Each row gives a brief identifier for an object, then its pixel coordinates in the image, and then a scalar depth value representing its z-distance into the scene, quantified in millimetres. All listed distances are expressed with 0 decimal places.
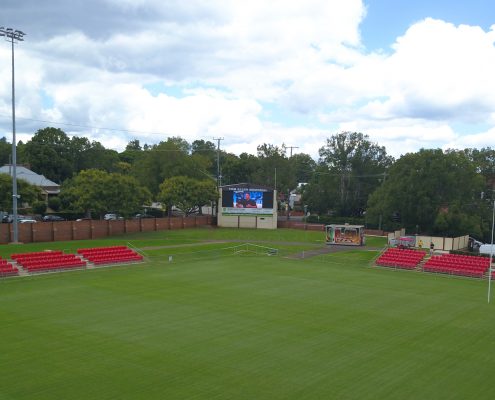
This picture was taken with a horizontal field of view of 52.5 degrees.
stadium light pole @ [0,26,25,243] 49188
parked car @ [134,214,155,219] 88156
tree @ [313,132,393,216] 95375
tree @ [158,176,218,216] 74875
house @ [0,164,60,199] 92919
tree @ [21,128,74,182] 107125
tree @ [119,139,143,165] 156250
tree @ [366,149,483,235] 62938
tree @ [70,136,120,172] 115688
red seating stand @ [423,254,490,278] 45281
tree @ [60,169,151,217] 61625
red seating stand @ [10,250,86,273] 42094
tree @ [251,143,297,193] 99500
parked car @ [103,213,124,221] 85631
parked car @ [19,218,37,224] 70538
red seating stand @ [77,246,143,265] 46822
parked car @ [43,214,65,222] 78500
